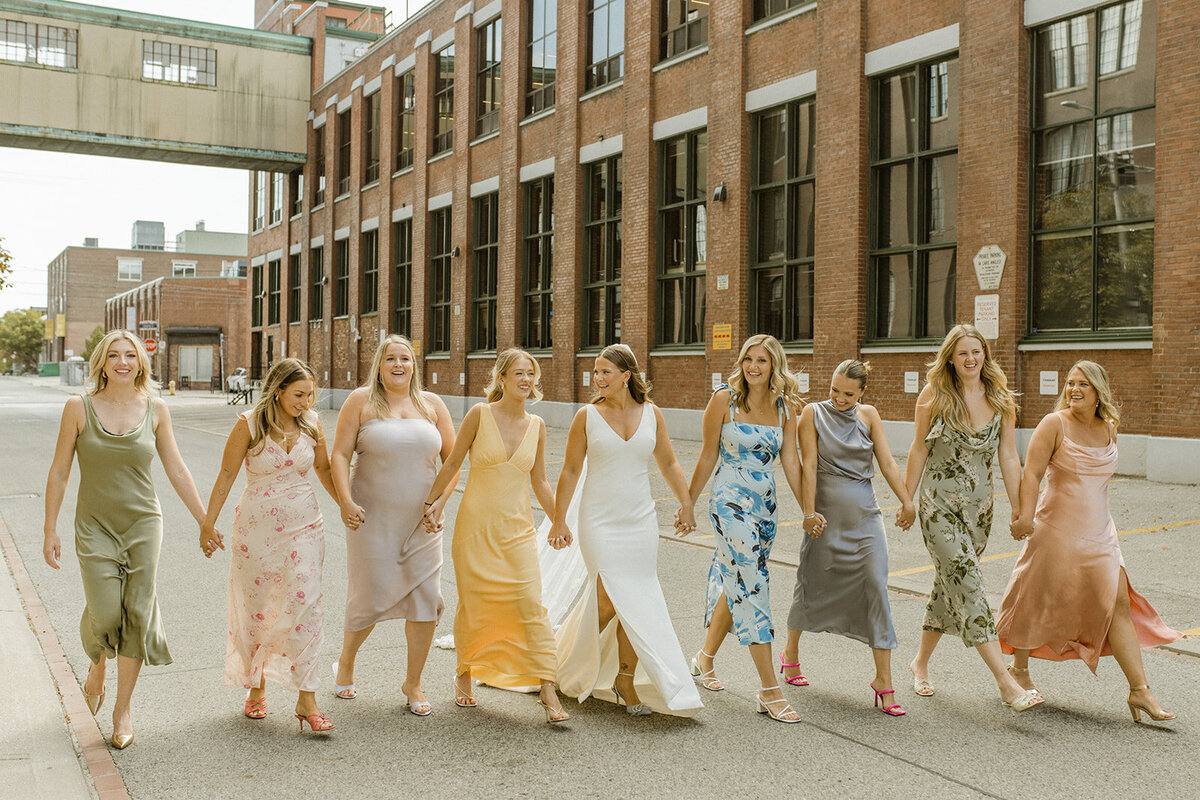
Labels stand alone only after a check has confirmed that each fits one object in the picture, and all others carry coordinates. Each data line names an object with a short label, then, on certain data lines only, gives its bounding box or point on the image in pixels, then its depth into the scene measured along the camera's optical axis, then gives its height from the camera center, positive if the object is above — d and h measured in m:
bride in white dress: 5.36 -0.80
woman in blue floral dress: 5.46 -0.43
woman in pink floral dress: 5.09 -0.81
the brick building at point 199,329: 75.50 +3.49
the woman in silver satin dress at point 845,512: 5.56 -0.66
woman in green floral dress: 5.64 -0.43
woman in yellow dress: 5.38 -0.83
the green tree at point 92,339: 95.26 +3.45
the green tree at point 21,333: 128.62 +5.35
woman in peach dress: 5.43 -0.86
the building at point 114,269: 112.62 +11.40
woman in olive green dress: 4.84 -0.63
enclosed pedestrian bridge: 34.53 +9.65
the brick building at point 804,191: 14.56 +3.45
